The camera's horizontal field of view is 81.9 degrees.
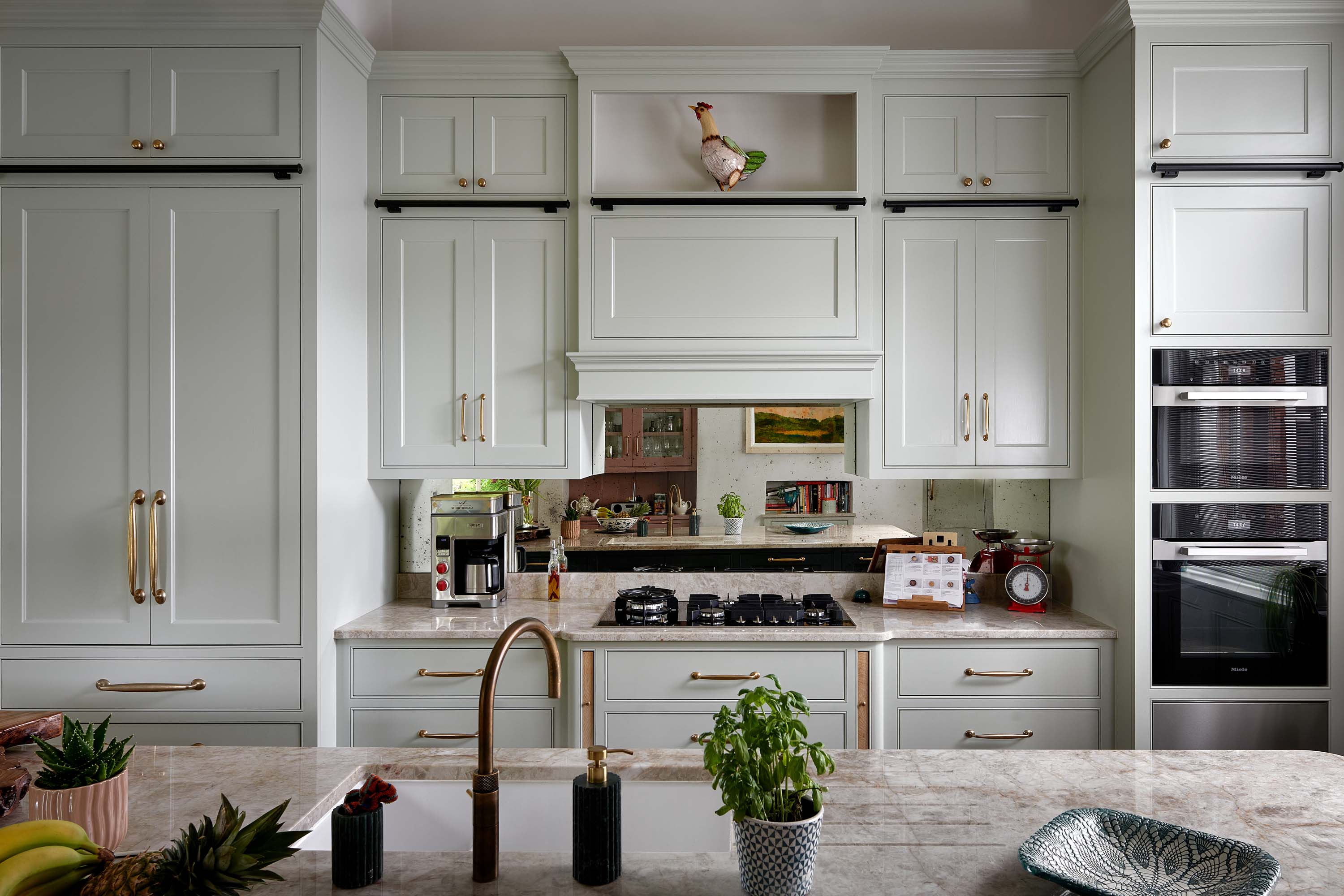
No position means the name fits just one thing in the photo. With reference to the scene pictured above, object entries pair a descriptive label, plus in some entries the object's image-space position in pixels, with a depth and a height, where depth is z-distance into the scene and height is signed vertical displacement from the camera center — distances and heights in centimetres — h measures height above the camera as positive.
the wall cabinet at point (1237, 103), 235 +104
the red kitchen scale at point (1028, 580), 273 -48
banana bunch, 73 -40
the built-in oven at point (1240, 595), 230 -45
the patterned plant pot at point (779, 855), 94 -50
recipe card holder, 275 -56
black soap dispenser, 100 -49
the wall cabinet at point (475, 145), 268 +103
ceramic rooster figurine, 263 +98
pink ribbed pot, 98 -47
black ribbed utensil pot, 99 -52
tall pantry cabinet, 229 +15
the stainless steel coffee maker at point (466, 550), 278 -38
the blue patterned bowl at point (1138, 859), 98 -55
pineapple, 73 -41
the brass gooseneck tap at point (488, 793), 98 -45
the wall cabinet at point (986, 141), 267 +105
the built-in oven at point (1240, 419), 230 +8
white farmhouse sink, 142 -69
